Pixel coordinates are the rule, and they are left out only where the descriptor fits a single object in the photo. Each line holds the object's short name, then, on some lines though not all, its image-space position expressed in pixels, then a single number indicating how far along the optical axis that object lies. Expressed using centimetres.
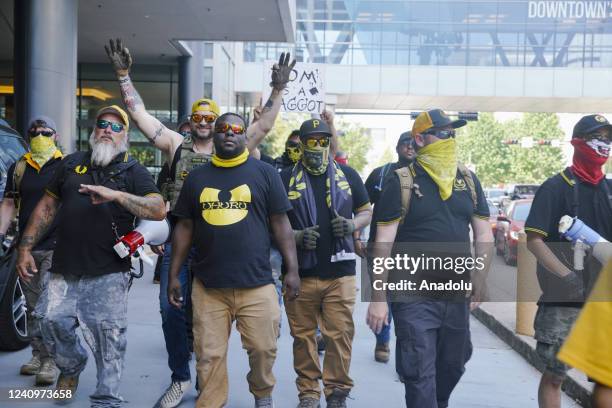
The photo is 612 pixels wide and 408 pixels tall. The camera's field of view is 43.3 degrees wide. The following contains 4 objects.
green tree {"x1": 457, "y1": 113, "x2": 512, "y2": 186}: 8838
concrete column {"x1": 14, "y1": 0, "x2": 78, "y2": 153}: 1254
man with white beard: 500
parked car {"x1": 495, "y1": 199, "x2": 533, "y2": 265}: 1795
